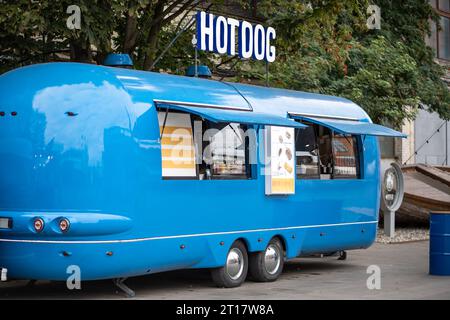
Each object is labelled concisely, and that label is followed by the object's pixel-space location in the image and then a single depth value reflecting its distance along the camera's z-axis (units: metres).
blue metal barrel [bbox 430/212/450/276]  14.94
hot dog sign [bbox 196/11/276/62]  15.66
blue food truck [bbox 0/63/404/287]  11.35
